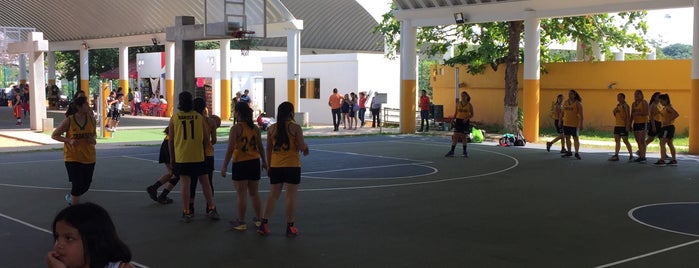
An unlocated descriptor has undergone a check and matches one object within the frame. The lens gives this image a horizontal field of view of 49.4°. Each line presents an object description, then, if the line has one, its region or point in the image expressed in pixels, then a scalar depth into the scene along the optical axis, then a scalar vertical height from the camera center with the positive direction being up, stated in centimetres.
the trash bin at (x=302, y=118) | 3278 -85
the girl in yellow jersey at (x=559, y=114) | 1944 -40
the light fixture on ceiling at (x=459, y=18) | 2650 +282
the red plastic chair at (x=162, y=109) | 4141 -60
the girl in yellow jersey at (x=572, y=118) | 1834 -47
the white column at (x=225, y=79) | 3708 +95
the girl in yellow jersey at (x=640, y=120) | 1744 -49
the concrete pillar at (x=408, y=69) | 2888 +112
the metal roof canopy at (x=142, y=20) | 3859 +448
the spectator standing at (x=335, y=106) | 3020 -31
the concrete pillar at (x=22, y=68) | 5022 +209
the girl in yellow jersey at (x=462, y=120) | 1867 -53
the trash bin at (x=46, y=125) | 2916 -104
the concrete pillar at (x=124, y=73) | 4544 +151
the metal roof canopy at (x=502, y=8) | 2248 +295
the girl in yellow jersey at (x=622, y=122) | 1773 -54
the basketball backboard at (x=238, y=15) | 2166 +246
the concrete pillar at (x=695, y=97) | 2016 +5
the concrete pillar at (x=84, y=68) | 4742 +184
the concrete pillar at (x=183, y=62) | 1875 +89
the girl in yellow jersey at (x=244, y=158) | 948 -75
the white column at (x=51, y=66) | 5428 +229
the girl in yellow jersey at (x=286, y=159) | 905 -73
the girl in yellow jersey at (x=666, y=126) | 1692 -61
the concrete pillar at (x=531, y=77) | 2488 +72
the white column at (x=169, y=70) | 3997 +149
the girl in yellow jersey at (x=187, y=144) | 989 -60
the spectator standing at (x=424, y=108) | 2992 -38
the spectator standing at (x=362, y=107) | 3250 -37
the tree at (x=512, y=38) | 2800 +236
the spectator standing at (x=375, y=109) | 3141 -47
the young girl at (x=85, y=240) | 305 -58
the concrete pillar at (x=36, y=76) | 2873 +84
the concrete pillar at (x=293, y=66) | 3262 +138
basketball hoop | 2101 +178
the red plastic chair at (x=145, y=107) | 4300 -54
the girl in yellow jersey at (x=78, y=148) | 1049 -69
